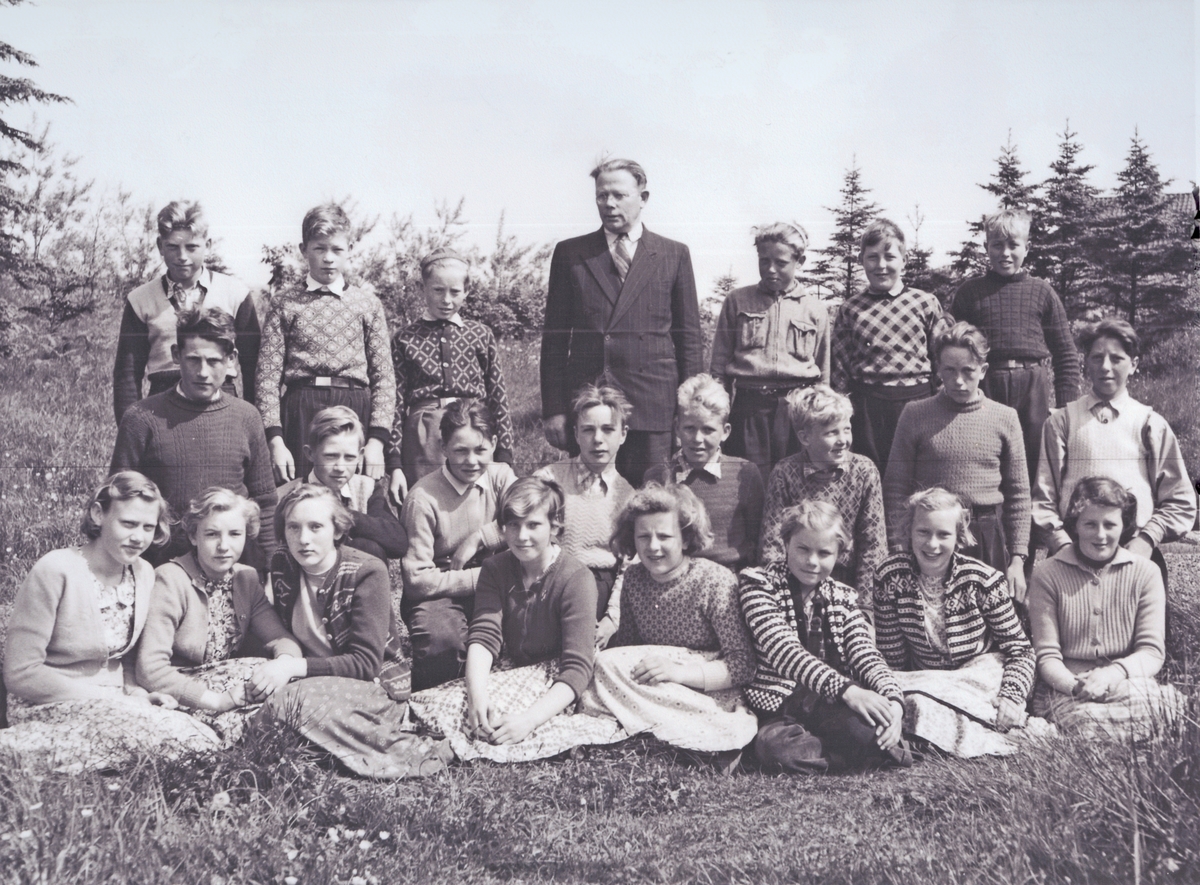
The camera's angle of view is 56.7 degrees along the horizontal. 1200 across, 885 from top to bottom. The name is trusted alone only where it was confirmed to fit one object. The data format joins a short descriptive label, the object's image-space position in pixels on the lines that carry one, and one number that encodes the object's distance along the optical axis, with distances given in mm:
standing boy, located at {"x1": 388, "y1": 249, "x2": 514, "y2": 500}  4398
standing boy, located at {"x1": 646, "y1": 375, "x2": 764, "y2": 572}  4105
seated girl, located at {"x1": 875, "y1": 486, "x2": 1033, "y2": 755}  3629
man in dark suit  4445
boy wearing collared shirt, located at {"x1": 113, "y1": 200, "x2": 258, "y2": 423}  4402
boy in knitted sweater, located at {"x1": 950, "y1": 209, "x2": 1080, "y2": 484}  4512
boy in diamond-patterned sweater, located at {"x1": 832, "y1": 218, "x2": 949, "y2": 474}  4449
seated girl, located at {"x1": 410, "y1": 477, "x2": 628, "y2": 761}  3494
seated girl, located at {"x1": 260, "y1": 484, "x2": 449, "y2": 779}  3367
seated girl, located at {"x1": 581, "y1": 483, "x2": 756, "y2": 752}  3576
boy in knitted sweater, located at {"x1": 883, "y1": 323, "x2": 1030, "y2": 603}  4148
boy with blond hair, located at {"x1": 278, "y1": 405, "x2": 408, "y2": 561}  3930
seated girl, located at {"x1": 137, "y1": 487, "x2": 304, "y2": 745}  3502
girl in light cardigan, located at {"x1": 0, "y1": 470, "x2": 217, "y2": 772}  3223
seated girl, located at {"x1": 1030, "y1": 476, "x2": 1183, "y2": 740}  3670
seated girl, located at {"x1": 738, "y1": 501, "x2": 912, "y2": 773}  3498
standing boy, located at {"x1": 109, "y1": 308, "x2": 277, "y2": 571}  3992
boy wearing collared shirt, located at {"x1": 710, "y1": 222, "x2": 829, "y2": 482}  4504
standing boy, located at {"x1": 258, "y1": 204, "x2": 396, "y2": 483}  4340
